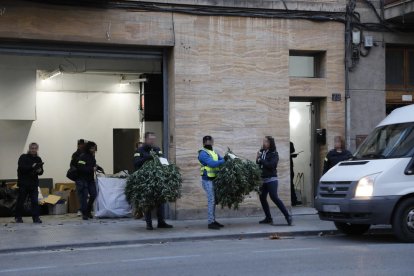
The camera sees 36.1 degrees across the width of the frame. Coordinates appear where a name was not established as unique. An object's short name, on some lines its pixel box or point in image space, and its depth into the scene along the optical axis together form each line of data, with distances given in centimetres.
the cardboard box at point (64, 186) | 1700
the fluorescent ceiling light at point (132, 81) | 1703
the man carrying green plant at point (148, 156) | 1279
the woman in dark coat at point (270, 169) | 1288
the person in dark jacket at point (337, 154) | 1345
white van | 1044
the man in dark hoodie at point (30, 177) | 1371
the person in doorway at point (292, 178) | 1584
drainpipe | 1562
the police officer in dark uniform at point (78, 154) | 1511
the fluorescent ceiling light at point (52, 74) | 1723
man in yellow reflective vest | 1241
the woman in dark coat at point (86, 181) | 1460
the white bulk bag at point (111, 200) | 1470
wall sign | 1552
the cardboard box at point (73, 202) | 1627
